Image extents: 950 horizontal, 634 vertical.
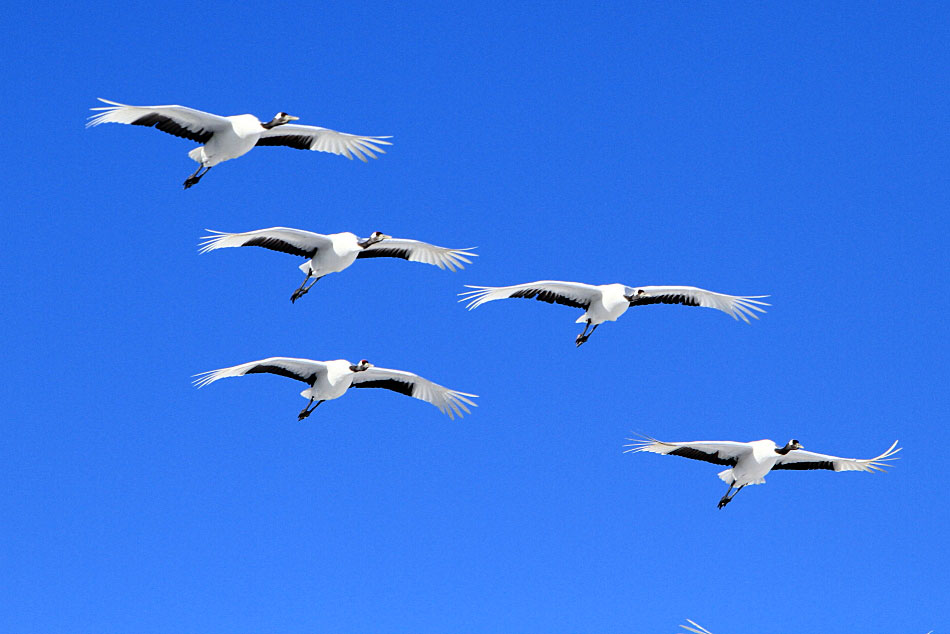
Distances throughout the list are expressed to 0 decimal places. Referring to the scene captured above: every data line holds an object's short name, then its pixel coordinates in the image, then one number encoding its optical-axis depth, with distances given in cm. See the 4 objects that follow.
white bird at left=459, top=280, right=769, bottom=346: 3775
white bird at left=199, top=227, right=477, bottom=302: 3638
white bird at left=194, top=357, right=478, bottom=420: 3600
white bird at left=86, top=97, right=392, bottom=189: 3381
